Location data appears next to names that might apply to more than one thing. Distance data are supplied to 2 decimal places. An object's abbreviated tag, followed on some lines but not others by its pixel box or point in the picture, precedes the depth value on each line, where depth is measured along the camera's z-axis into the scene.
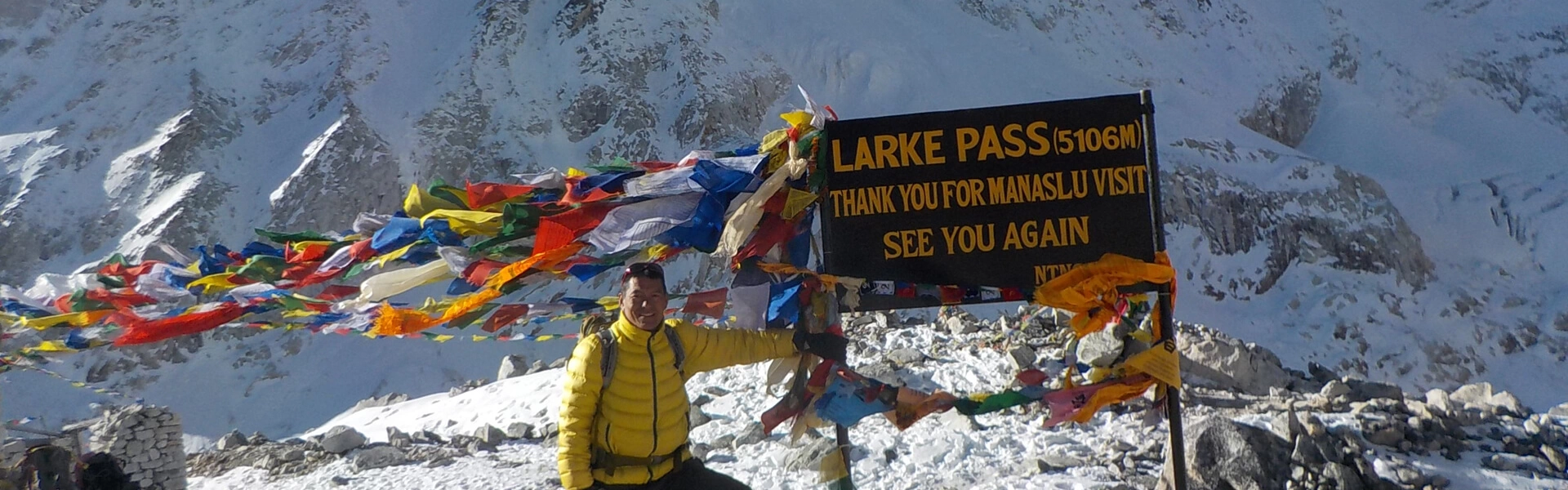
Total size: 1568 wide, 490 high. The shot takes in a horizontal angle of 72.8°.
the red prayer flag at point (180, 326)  4.84
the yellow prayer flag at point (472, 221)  4.50
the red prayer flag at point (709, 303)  4.64
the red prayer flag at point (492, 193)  4.64
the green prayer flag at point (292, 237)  5.14
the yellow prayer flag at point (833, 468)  4.43
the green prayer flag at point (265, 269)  5.01
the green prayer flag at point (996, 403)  4.32
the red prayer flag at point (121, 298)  5.24
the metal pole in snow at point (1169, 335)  4.09
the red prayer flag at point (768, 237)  4.30
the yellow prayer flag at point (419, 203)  4.72
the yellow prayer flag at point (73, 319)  5.19
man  3.34
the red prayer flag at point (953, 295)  4.23
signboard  4.13
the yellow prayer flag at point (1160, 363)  4.12
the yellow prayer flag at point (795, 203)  4.23
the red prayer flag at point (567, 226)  4.38
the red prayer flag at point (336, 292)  5.20
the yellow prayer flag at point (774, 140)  4.33
